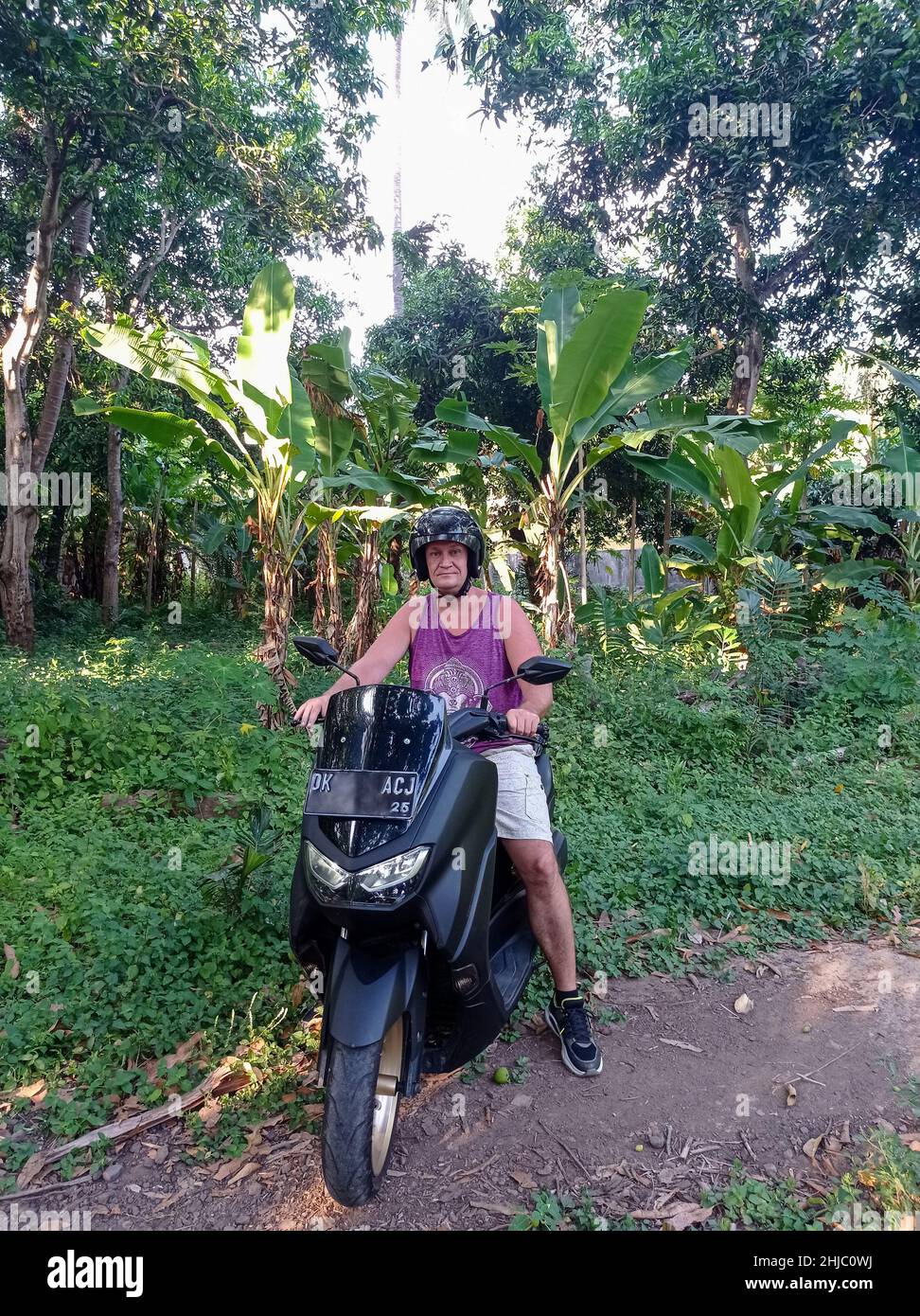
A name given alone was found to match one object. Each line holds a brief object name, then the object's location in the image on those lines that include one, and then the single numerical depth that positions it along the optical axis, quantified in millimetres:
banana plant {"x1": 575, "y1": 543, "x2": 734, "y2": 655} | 7238
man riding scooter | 2547
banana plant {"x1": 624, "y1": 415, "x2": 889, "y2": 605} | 7199
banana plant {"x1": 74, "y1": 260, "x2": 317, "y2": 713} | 5352
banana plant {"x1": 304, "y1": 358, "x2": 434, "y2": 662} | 6457
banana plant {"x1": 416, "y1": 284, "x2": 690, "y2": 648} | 5488
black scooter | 1894
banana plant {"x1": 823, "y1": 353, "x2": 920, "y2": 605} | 8039
